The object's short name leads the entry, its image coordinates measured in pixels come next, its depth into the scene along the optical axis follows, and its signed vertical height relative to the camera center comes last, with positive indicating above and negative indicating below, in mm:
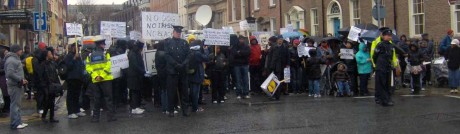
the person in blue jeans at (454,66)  14897 -287
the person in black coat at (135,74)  12125 -278
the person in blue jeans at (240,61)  14406 -52
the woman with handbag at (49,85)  11195 -437
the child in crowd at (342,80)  14633 -585
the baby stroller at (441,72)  16422 -481
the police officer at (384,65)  12258 -184
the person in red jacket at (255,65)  15523 -174
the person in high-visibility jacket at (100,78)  11195 -322
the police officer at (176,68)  11234 -150
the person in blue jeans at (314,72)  14812 -370
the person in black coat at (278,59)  14312 -18
